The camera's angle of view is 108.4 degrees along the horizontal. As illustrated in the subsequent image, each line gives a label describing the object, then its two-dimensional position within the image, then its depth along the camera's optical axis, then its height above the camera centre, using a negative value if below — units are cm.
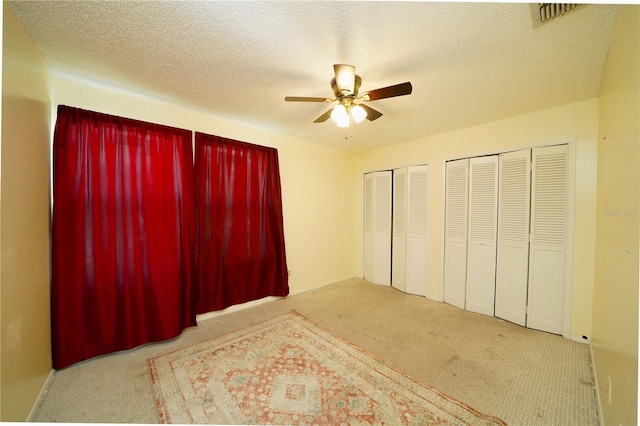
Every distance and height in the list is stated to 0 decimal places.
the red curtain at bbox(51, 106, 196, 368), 190 -25
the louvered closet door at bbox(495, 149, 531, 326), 267 -33
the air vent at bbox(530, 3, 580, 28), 121 +107
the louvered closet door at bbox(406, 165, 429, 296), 357 -36
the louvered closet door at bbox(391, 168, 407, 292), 382 -40
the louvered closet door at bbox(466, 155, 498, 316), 293 -34
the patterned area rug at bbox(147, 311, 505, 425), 148 -134
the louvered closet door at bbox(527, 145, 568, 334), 244 -32
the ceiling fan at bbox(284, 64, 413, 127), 155 +83
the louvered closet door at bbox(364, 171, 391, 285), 410 -37
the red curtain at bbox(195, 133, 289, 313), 268 -20
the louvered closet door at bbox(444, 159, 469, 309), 317 -33
